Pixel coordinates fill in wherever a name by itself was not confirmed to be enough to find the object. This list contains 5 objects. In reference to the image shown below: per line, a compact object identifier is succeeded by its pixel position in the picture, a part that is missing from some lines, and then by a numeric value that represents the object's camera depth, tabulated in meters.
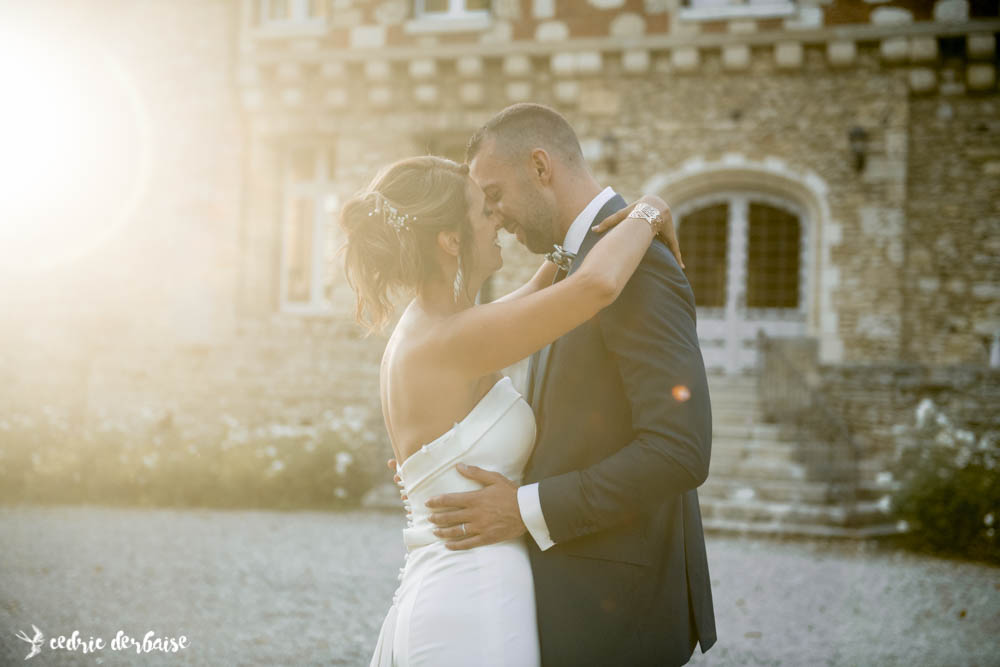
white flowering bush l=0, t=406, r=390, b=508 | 10.24
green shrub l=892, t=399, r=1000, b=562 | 8.04
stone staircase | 8.77
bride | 2.18
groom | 2.04
